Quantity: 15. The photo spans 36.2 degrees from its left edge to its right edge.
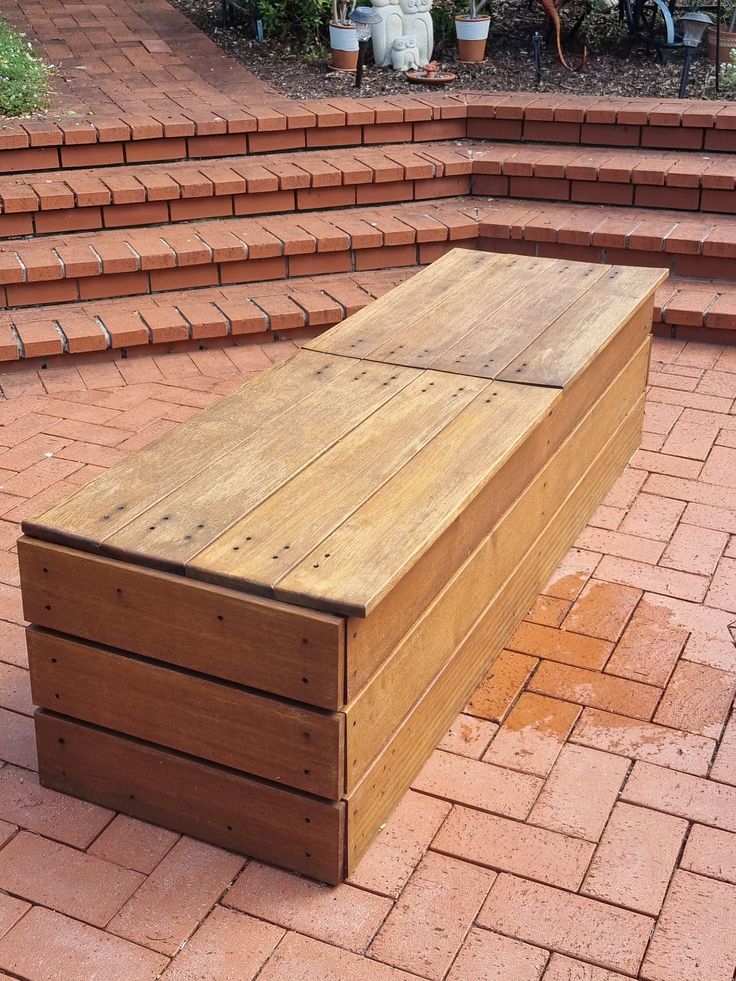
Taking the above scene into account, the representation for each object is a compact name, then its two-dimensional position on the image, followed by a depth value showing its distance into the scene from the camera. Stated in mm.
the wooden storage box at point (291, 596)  2215
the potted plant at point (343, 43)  7309
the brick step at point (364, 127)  5812
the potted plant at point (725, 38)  7570
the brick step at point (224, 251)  5234
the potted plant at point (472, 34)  7508
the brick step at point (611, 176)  5980
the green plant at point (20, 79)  6137
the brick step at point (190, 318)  4965
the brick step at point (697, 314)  5270
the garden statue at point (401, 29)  7391
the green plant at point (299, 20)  7625
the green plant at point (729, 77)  7027
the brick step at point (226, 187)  5508
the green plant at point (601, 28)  7992
